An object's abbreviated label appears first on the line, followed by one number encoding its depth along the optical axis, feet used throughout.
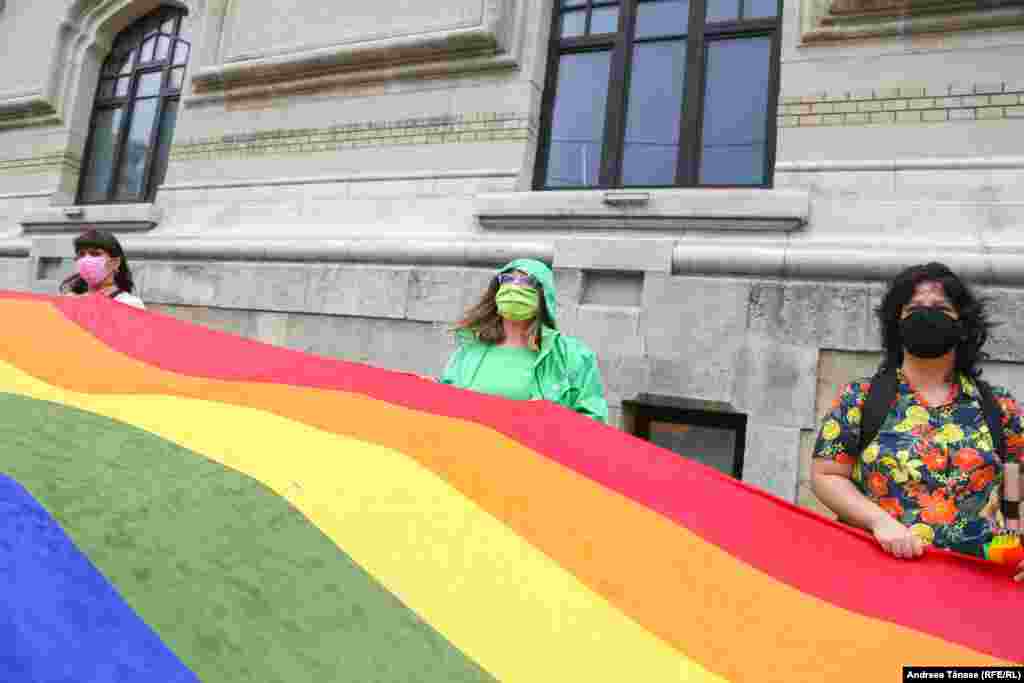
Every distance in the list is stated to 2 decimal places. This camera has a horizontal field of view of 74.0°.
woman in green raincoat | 9.76
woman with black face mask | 6.64
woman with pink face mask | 13.25
